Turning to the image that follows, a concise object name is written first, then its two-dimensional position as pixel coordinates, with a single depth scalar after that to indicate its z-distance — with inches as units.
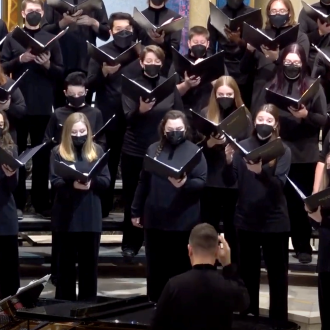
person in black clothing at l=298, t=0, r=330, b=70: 491.0
